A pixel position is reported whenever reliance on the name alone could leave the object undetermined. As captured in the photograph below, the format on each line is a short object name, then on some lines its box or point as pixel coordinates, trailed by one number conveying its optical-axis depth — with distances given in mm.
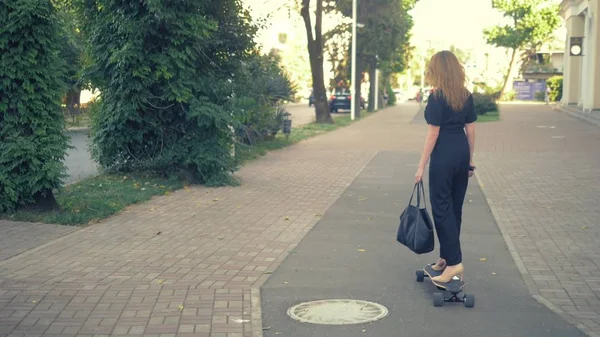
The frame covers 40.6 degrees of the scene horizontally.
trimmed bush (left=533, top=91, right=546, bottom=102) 76050
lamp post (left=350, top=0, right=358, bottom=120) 39138
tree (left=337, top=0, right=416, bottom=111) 42594
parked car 53344
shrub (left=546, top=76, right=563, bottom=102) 64250
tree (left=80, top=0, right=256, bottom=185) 12609
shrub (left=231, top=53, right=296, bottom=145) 14289
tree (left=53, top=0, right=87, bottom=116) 10016
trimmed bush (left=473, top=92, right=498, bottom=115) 40875
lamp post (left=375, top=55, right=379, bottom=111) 55869
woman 6469
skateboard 6188
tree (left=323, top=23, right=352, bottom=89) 43219
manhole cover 5859
